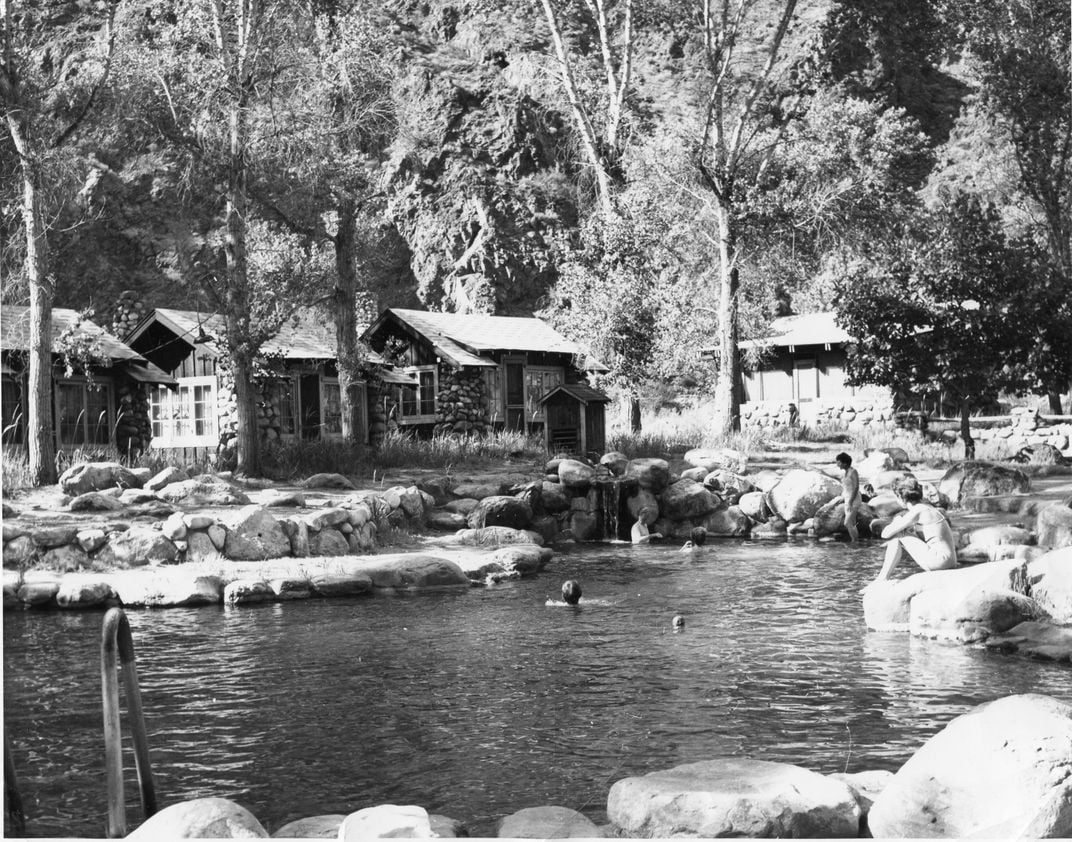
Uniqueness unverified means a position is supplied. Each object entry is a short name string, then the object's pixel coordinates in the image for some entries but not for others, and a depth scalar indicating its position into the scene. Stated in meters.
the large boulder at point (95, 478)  18.81
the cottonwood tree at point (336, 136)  22.97
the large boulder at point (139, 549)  15.93
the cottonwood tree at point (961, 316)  26.97
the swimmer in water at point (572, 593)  13.93
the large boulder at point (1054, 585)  11.55
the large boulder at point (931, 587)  11.70
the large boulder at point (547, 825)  5.54
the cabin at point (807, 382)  38.93
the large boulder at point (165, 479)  19.25
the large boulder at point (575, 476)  23.08
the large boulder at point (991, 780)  5.18
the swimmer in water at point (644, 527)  22.09
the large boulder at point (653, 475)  23.38
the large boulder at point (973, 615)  11.16
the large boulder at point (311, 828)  5.42
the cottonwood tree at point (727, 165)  29.80
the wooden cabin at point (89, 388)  25.00
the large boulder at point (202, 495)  18.70
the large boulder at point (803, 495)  22.05
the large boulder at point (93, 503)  17.72
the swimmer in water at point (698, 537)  20.89
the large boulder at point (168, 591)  14.42
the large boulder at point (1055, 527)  16.25
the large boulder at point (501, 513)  20.91
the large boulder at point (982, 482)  22.25
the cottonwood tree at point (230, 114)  21.78
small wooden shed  28.33
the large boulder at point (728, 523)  22.53
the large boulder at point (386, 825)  5.00
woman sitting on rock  12.61
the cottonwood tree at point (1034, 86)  34.09
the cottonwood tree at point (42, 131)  19.97
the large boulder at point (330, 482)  21.92
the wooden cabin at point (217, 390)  31.23
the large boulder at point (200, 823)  4.95
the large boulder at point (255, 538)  16.44
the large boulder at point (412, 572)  15.31
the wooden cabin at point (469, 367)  34.47
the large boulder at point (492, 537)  19.27
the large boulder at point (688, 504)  23.02
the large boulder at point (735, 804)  5.48
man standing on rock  20.19
